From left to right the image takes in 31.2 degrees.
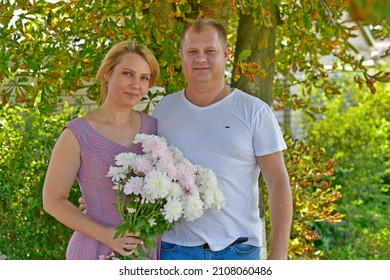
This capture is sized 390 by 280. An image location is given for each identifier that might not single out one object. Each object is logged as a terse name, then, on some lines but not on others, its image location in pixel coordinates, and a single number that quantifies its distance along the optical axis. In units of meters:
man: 2.67
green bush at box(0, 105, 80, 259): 4.91
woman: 2.58
